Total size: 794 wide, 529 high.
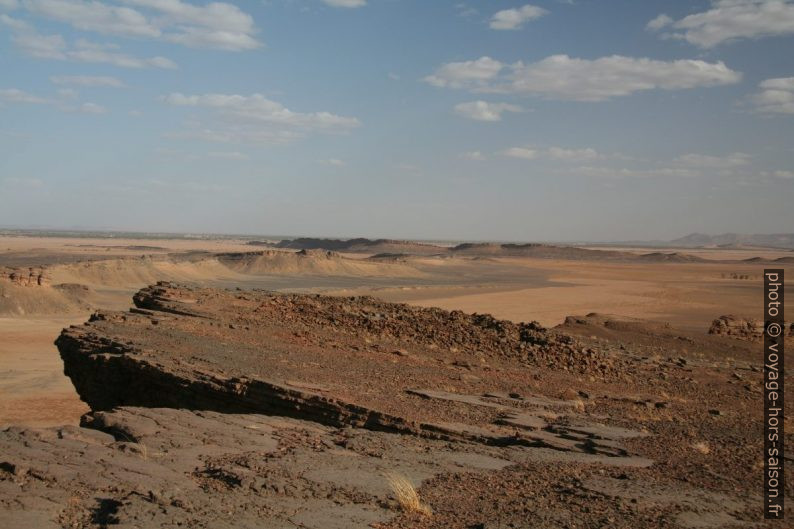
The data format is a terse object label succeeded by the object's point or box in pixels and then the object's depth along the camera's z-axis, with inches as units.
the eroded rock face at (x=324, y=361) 368.8
